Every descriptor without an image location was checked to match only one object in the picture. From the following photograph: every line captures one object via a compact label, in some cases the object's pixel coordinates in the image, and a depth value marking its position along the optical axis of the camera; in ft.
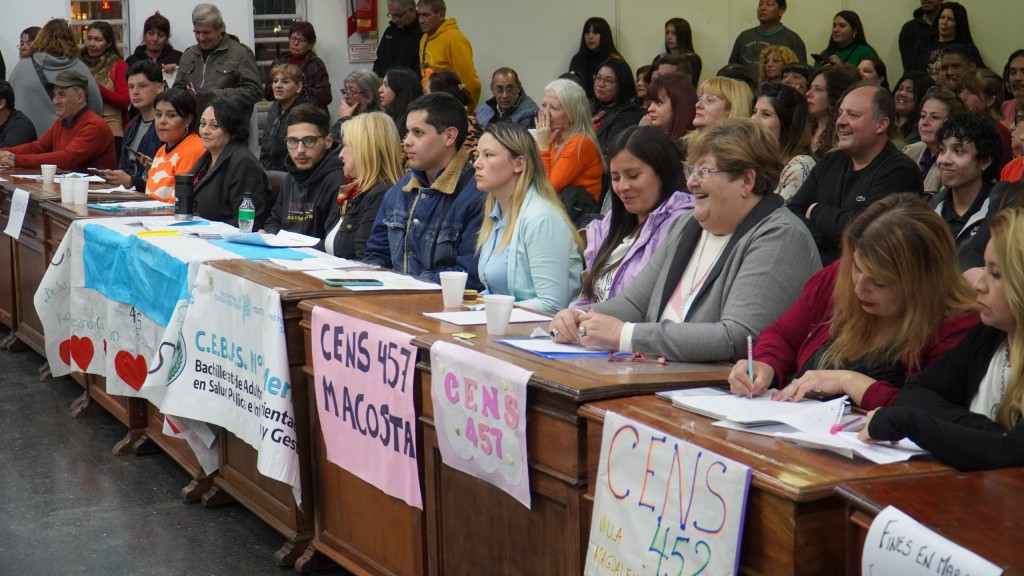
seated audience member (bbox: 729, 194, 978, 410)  7.38
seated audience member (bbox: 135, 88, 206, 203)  19.67
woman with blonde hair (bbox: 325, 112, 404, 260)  15.24
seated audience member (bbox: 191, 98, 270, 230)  18.08
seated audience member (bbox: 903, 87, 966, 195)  16.87
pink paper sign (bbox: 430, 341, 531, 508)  7.92
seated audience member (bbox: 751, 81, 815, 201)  16.40
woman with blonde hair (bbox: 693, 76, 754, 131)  17.65
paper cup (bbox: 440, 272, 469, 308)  10.26
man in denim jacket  13.24
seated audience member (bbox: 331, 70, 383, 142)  27.30
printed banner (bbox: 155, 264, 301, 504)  10.81
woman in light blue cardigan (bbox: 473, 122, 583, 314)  11.87
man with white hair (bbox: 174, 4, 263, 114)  29.22
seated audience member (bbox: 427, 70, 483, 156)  25.44
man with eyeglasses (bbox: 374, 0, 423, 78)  31.94
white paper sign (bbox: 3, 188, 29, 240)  18.25
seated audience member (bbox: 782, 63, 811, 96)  21.56
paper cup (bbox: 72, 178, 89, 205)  17.12
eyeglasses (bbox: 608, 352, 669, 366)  8.39
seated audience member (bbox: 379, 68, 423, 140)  23.66
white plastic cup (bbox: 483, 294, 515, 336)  9.05
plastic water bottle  15.99
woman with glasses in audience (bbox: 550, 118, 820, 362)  8.54
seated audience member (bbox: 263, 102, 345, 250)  16.37
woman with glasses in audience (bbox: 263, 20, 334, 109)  31.76
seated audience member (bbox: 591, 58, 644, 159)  23.41
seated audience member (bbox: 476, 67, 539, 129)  27.30
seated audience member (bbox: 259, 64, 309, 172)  27.27
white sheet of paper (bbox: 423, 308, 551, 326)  9.67
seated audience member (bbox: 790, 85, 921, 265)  14.14
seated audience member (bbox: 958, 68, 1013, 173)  20.65
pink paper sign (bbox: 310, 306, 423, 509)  9.23
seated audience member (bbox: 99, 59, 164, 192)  23.36
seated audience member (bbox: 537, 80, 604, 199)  18.62
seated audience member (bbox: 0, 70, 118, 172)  23.89
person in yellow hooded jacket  30.86
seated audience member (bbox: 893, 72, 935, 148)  21.08
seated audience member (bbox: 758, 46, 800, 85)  23.89
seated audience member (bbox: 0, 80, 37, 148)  25.91
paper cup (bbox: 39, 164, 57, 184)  20.47
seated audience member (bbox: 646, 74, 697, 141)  18.39
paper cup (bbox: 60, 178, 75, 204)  17.58
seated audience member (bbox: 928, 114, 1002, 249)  13.52
